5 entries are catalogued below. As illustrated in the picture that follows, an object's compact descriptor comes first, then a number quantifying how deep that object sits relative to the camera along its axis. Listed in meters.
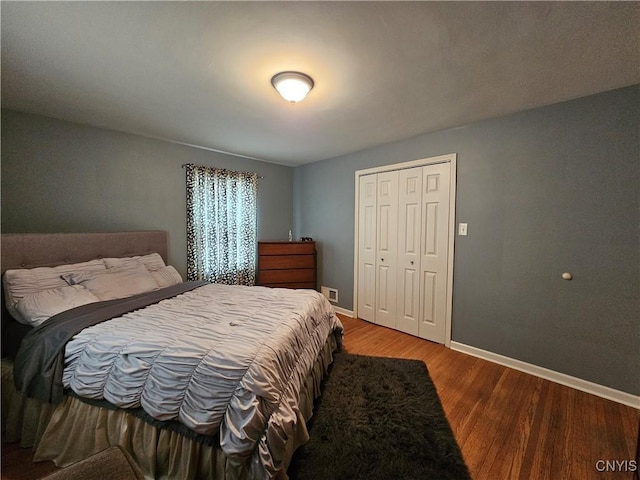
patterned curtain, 3.24
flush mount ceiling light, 1.67
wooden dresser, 3.71
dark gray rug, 1.33
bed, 1.15
